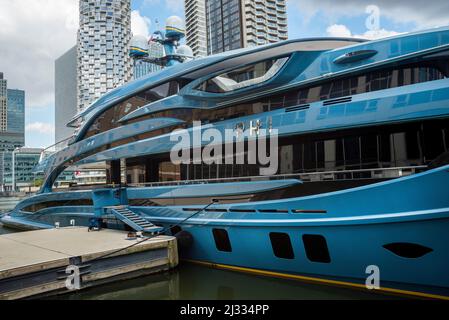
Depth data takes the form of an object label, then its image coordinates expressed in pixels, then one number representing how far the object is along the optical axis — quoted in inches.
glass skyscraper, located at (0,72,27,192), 5990.2
